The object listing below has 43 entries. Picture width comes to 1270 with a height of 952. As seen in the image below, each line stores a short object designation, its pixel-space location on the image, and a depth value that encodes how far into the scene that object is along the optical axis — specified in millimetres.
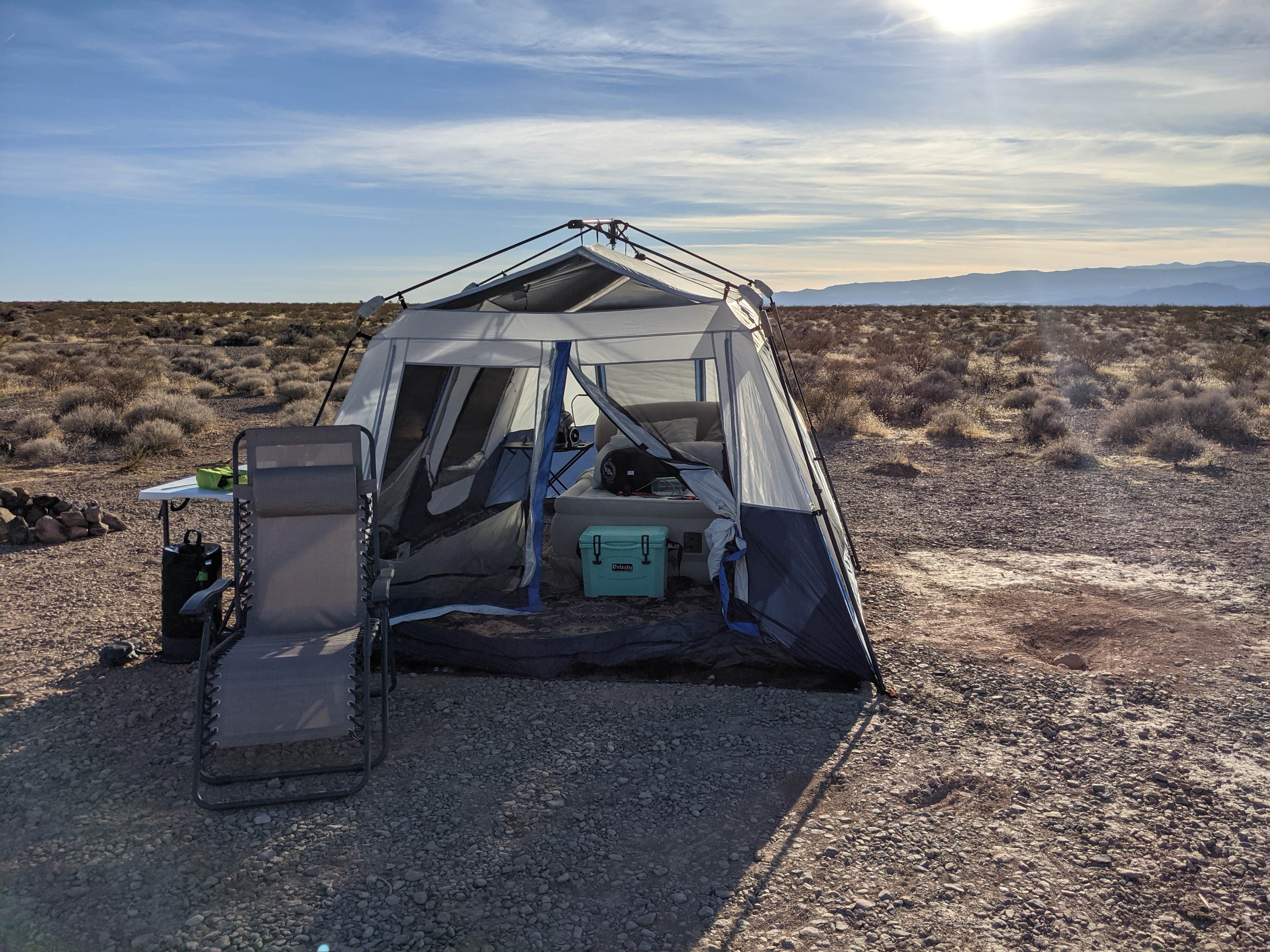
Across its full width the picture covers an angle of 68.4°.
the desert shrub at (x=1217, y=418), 13930
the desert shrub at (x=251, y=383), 19594
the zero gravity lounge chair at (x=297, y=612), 4219
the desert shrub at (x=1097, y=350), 24641
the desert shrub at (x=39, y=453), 11984
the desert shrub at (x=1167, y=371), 19625
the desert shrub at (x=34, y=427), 13336
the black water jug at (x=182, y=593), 5613
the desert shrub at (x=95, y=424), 13336
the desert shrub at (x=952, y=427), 14297
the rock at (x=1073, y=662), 5637
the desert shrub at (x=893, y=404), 16250
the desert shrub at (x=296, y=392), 17969
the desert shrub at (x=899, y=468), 11602
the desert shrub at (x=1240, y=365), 20172
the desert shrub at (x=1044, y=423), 13914
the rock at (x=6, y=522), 8273
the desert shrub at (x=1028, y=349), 24875
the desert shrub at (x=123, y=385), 15211
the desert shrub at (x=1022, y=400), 17125
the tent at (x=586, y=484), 5574
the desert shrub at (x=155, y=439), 12539
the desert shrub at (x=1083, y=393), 17453
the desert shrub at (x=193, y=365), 23453
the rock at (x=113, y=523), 8750
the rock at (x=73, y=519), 8461
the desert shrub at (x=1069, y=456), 12219
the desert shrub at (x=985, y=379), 19531
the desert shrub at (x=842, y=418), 14461
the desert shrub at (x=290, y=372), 21023
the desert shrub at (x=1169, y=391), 16812
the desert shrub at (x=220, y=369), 21516
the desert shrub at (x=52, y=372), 18797
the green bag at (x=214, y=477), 6129
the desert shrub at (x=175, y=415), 14062
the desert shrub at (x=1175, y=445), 12562
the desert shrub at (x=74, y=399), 14906
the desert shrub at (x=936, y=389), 17484
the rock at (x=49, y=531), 8281
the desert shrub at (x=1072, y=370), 21234
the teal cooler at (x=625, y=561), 6484
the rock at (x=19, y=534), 8258
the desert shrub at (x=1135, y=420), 13703
